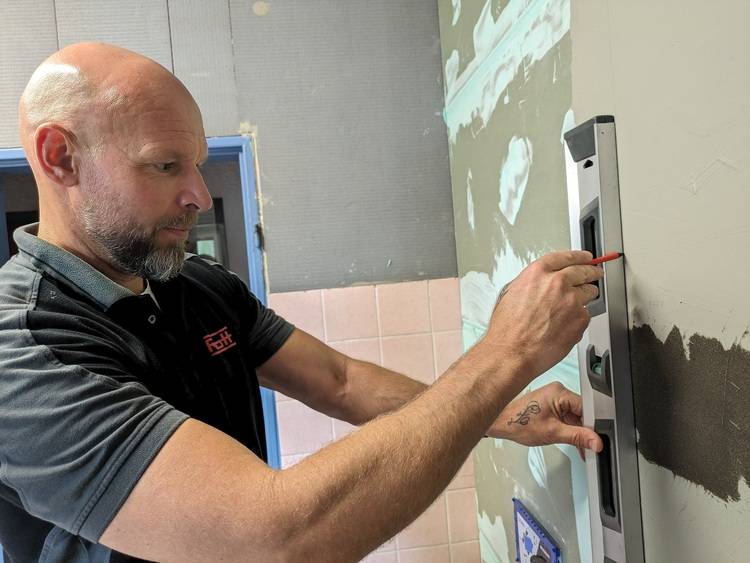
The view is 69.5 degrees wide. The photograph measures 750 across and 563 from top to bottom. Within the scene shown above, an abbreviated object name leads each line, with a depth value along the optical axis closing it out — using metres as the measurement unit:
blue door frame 1.92
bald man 0.62
